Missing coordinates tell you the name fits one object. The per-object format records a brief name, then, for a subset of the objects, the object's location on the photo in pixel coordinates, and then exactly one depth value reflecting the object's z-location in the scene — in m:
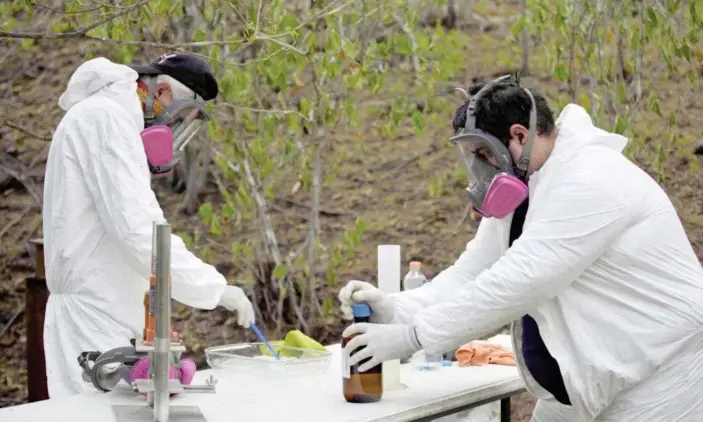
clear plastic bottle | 6.11
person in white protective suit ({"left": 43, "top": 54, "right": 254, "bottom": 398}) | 5.11
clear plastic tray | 5.20
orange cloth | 5.65
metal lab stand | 3.77
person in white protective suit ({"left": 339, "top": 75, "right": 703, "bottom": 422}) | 4.25
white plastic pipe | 5.44
